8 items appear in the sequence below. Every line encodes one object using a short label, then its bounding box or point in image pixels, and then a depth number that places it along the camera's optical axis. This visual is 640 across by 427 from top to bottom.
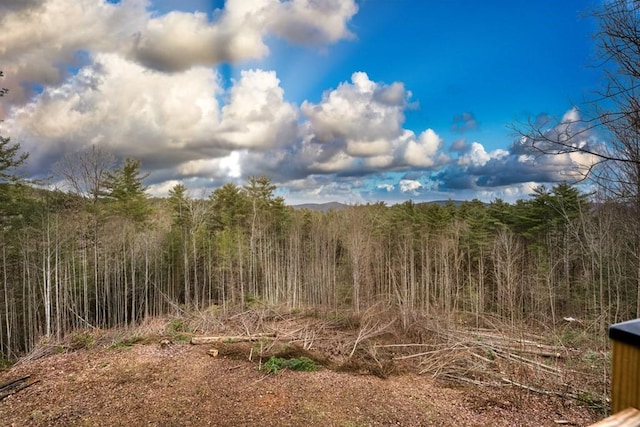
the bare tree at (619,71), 2.85
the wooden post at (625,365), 0.61
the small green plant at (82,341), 10.23
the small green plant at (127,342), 9.95
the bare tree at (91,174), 14.59
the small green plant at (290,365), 8.31
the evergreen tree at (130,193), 19.78
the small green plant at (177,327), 11.92
